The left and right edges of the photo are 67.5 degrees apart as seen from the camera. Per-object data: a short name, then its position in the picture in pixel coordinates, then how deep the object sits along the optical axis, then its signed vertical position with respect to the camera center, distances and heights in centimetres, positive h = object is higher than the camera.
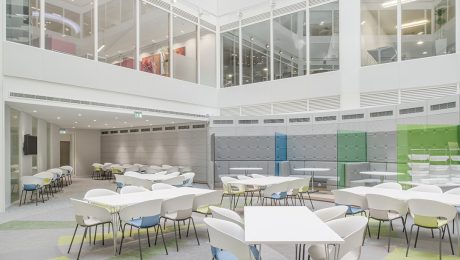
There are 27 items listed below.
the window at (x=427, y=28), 1012 +328
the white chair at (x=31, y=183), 938 -125
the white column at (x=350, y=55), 1178 +279
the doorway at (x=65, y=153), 1914 -90
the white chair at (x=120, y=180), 945 -122
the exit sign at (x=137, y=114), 1139 +75
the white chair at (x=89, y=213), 468 -105
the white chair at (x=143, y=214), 461 -106
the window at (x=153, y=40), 1224 +361
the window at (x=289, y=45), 1316 +356
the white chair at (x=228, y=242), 304 -98
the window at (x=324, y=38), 1237 +360
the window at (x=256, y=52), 1412 +350
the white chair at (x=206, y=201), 570 -110
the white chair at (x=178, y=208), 515 -109
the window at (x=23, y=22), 861 +298
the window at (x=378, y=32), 1129 +346
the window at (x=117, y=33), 1084 +353
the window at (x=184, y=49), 1350 +354
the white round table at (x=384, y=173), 927 -103
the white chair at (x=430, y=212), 444 -103
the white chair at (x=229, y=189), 801 -126
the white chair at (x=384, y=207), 504 -107
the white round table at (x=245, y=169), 1280 -124
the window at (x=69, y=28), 952 +318
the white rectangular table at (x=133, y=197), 490 -97
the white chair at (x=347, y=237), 310 -99
